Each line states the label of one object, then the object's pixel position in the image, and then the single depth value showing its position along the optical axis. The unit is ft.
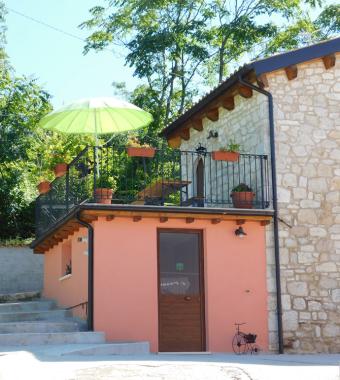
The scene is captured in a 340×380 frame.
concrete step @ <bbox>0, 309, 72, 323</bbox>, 45.83
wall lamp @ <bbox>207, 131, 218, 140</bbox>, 53.21
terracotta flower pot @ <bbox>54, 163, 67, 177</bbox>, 48.21
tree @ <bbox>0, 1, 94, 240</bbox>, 69.21
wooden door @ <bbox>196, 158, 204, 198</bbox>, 55.31
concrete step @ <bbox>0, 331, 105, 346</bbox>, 39.17
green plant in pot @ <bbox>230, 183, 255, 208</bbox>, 45.03
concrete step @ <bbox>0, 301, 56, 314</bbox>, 48.60
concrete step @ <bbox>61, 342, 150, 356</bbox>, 35.99
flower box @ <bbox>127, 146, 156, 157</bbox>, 43.24
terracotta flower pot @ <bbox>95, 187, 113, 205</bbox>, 42.14
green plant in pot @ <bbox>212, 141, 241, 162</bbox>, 45.27
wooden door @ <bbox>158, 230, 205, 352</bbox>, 43.06
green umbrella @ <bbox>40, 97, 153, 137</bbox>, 46.01
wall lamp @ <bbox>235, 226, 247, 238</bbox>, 44.06
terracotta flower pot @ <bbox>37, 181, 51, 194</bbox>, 52.29
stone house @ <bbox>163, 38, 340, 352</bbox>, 44.24
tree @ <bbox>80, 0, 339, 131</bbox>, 88.69
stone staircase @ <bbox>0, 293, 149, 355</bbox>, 37.73
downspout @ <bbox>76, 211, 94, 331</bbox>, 40.96
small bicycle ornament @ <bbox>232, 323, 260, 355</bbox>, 43.18
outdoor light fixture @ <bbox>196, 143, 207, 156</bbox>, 45.39
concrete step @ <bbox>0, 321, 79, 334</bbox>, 41.52
